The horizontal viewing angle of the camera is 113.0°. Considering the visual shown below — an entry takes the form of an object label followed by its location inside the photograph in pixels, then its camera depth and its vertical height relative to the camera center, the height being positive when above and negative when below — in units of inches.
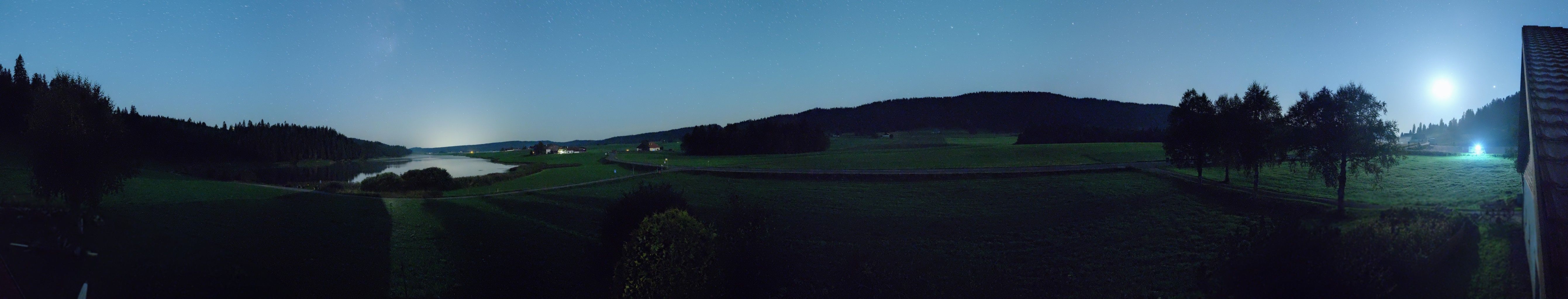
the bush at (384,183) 1026.1 -71.5
